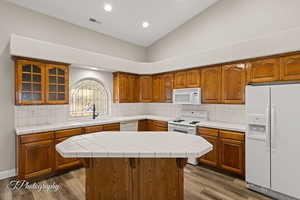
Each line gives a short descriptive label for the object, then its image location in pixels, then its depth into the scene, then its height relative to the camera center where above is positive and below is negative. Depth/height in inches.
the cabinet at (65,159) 116.9 -43.4
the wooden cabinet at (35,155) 102.5 -37.4
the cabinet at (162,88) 177.0 +13.9
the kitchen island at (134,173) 67.7 -32.4
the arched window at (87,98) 157.0 +1.9
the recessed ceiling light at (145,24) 162.6 +78.4
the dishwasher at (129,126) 163.3 -27.7
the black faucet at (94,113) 161.5 -14.4
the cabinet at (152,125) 164.9 -28.4
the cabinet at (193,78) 150.4 +20.7
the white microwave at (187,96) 147.8 +3.6
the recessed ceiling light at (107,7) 130.5 +77.5
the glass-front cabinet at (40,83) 112.9 +13.1
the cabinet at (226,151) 110.9 -37.7
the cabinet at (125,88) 176.4 +14.1
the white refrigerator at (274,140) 84.7 -23.3
